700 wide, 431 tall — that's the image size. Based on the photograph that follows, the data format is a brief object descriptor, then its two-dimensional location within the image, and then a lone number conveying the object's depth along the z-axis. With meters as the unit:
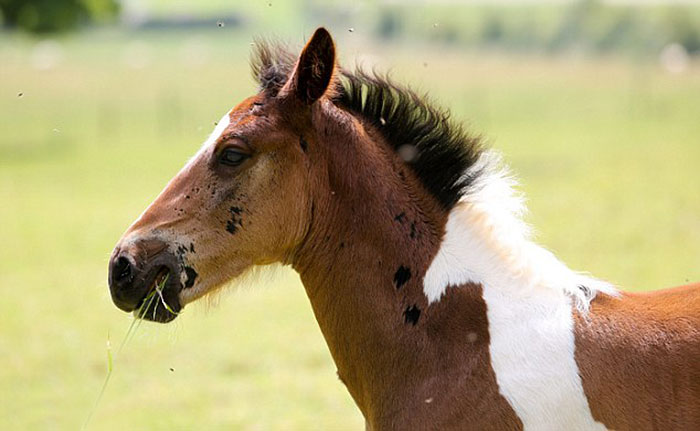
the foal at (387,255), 7.27
